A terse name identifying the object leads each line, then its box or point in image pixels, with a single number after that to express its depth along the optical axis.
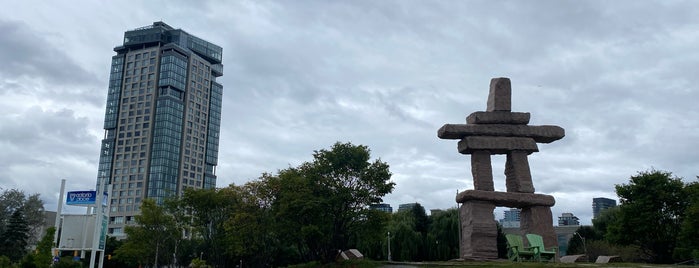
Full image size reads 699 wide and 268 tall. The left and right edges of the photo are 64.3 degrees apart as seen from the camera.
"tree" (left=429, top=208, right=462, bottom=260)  44.53
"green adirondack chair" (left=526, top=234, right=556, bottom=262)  22.69
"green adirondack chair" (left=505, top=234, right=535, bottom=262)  23.02
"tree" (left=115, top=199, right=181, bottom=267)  41.50
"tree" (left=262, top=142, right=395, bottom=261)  30.80
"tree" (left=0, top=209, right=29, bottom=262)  47.22
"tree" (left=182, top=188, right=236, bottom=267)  38.19
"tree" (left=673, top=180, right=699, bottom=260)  30.91
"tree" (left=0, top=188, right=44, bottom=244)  54.88
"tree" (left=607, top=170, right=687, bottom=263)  34.69
